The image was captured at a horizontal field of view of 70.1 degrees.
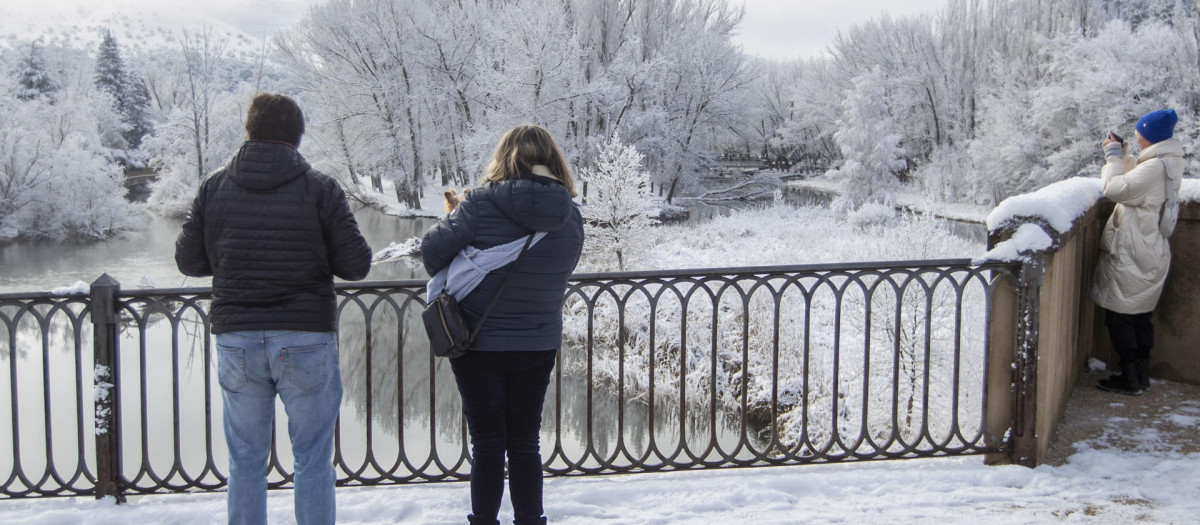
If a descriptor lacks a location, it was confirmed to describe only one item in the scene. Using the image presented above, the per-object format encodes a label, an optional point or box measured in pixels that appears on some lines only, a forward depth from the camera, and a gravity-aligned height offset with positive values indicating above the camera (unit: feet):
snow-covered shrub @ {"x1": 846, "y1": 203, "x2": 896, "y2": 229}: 101.40 +2.59
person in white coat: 15.07 -0.01
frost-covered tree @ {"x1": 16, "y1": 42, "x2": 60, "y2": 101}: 155.53 +28.66
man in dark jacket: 8.73 -0.36
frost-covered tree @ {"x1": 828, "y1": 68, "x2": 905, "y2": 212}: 125.70 +13.53
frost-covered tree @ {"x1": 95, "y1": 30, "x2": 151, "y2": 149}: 171.32 +29.18
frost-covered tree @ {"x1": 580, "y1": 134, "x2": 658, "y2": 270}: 73.72 +1.72
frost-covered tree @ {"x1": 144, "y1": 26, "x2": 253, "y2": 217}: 118.01 +14.27
